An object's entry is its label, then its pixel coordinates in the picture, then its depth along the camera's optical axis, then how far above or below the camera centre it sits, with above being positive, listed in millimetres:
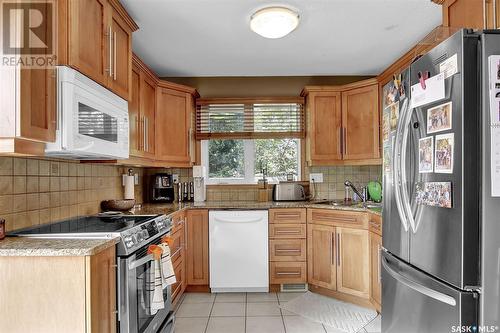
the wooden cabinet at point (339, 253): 2828 -794
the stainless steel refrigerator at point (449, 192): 1208 -102
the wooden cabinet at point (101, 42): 1576 +732
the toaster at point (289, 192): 3643 -269
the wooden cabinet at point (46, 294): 1333 -524
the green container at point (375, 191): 3402 -243
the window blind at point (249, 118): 3848 +611
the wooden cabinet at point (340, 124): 3379 +482
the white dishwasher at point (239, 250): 3186 -815
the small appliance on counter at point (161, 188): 3584 -217
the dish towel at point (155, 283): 1906 -700
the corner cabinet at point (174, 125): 3283 +470
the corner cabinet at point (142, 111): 2668 +516
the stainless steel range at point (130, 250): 1646 -453
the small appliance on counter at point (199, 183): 3656 -165
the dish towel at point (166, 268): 2045 -641
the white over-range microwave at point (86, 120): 1515 +267
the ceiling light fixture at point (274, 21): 2242 +1065
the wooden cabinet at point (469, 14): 1471 +776
